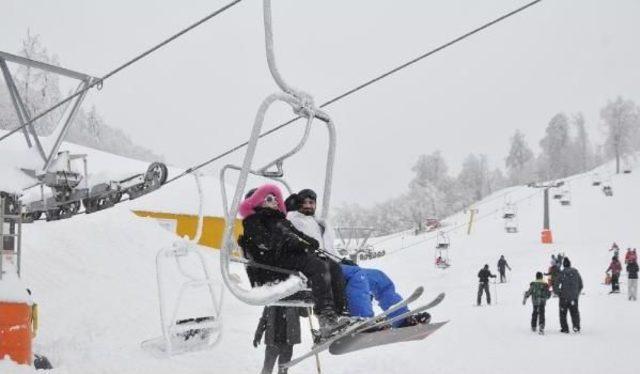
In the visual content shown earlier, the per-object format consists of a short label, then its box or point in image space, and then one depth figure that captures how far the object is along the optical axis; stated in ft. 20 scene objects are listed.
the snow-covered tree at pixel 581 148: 333.01
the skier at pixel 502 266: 80.30
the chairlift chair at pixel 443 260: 102.27
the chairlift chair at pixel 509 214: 132.26
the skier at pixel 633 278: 56.18
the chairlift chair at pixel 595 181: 196.24
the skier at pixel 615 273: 62.80
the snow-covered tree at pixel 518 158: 337.31
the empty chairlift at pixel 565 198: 160.35
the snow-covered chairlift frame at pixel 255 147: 13.67
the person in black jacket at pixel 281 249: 15.64
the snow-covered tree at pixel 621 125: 250.98
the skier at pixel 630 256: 58.29
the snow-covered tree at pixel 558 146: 303.68
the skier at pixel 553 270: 49.42
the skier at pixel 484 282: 61.36
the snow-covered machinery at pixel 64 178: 27.14
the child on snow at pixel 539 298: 40.86
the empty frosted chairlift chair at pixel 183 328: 21.63
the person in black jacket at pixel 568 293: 40.06
